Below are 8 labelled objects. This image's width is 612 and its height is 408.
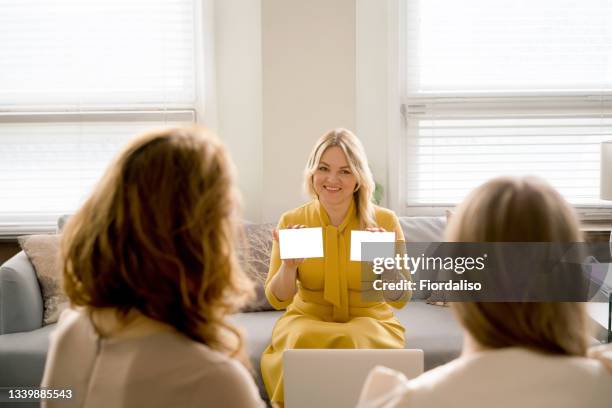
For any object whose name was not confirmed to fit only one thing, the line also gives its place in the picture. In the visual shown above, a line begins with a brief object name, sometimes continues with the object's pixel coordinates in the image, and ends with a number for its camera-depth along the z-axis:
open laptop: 2.43
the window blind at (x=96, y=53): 4.57
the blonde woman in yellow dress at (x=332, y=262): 3.24
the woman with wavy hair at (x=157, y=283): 1.18
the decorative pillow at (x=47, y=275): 3.80
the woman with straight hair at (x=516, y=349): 1.16
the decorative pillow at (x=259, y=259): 3.98
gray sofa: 3.48
